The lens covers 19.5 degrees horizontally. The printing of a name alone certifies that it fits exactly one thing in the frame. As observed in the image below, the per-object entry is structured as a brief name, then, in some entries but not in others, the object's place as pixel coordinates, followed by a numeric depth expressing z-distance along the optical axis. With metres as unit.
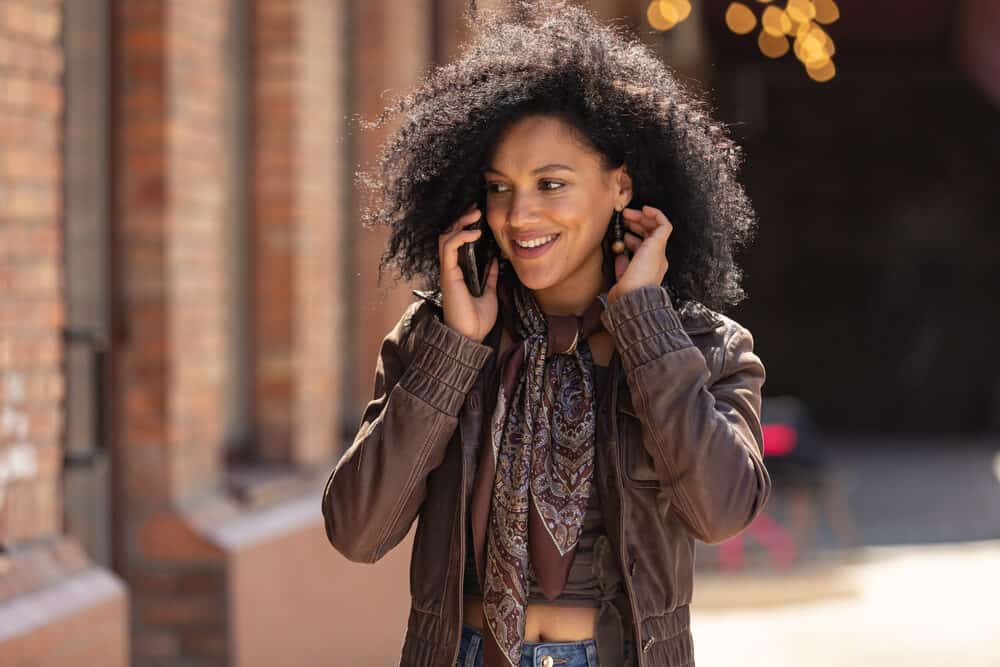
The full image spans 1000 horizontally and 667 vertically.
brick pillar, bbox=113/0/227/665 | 10.24
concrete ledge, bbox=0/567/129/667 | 7.88
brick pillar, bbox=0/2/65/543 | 8.13
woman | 5.29
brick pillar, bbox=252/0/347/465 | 12.52
